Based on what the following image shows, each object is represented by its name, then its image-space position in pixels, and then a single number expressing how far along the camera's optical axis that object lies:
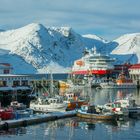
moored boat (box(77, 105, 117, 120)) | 54.52
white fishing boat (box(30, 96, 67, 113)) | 61.23
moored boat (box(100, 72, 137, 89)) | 121.12
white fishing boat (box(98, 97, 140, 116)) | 57.19
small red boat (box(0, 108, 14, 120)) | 51.72
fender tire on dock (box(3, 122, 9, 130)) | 48.28
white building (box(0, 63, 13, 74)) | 90.25
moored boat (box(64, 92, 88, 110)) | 62.08
